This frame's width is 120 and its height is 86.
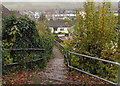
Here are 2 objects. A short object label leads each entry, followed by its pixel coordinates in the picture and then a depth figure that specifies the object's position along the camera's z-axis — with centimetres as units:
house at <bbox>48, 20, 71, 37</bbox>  5410
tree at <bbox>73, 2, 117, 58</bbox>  667
